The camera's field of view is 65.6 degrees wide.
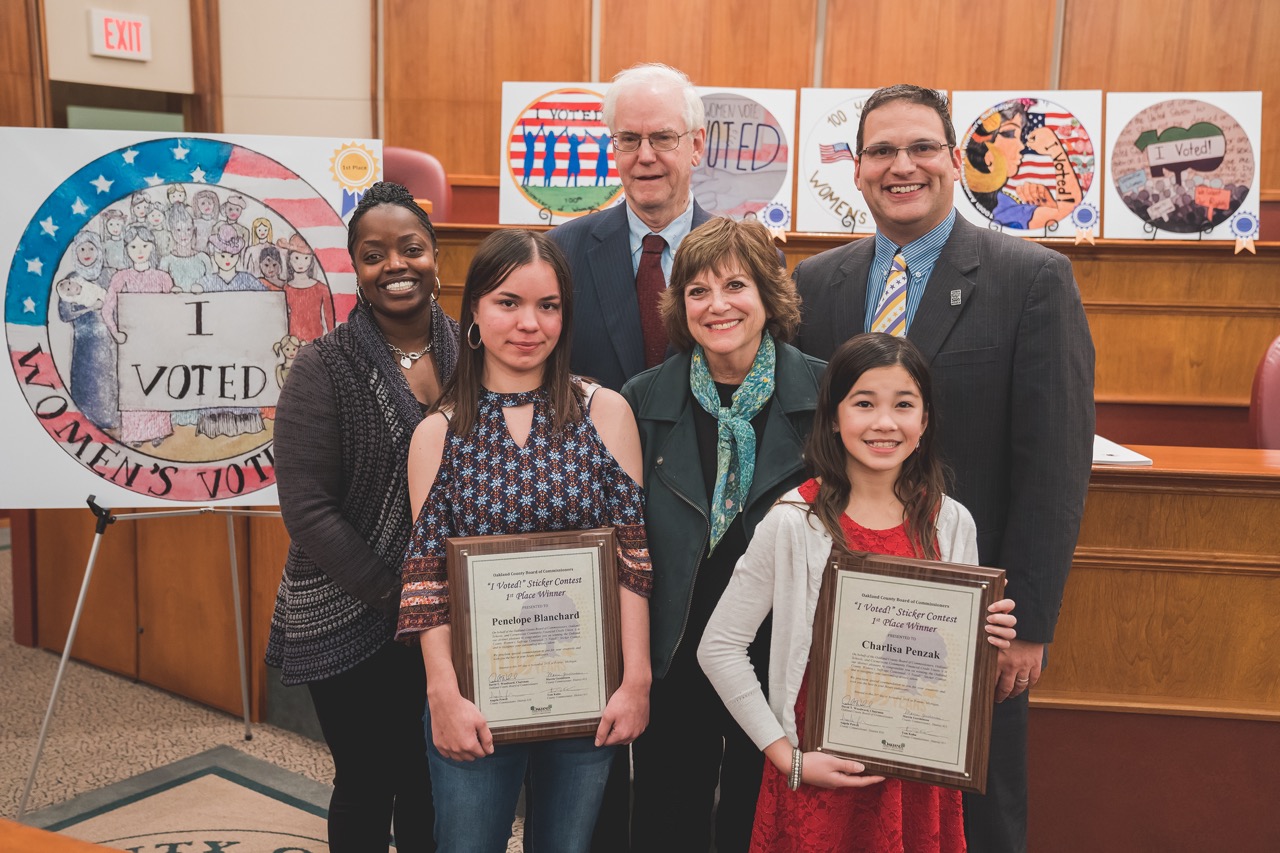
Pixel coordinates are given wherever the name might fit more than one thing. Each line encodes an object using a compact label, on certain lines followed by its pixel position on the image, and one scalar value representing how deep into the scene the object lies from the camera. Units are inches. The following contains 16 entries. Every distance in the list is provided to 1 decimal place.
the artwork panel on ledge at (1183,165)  175.2
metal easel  97.6
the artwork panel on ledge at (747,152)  182.4
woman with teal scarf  62.4
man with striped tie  65.5
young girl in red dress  57.2
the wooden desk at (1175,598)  84.4
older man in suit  79.7
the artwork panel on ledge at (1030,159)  176.6
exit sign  192.7
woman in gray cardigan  67.9
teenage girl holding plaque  59.3
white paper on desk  85.3
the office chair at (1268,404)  118.4
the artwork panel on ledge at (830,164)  180.9
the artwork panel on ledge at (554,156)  181.0
